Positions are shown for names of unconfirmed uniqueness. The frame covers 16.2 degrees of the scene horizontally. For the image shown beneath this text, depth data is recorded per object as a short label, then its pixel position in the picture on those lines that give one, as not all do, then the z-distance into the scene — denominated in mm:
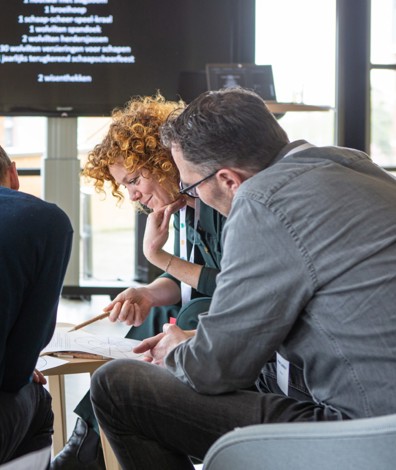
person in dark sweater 3111
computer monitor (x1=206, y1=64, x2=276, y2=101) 5979
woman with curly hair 3901
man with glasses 3019
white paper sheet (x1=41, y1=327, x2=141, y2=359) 3558
